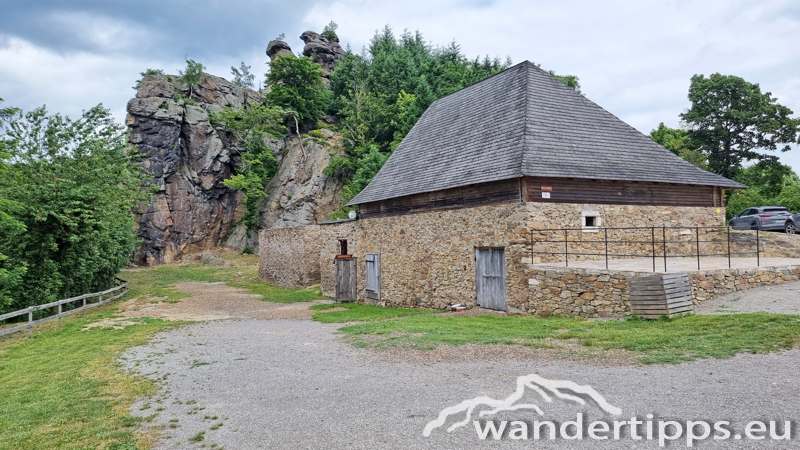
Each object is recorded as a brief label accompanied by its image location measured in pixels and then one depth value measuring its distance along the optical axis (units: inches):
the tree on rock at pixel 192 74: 1787.6
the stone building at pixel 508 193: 533.6
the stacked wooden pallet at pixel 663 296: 398.3
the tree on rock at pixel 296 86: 1739.7
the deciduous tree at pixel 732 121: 1163.9
